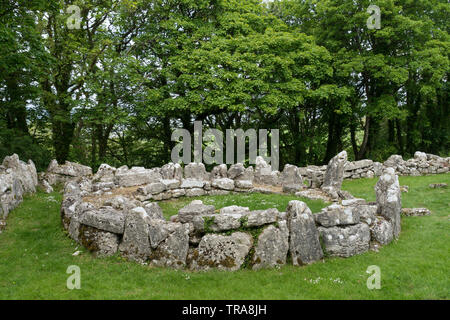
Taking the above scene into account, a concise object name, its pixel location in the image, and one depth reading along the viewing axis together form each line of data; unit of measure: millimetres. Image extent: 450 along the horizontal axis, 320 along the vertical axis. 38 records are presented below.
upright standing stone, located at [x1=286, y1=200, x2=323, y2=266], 9477
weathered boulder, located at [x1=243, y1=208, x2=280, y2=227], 9719
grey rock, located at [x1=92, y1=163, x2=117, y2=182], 19816
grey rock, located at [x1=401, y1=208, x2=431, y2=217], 14133
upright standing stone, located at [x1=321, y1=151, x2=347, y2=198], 18219
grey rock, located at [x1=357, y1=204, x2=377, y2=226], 10867
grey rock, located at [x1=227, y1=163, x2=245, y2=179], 20609
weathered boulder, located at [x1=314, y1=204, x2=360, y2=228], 10172
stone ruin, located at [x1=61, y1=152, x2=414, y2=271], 9461
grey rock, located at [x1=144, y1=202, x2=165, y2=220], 11855
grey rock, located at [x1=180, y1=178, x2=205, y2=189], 18422
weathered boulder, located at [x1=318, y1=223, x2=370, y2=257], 9969
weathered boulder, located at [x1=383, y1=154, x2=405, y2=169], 25755
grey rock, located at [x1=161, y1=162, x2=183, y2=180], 20094
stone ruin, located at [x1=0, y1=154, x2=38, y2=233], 14195
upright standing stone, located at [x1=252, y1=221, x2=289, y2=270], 9312
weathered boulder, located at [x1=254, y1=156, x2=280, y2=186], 20688
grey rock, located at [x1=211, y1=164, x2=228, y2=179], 20797
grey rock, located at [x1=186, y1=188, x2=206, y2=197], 18297
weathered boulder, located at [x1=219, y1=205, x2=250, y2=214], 11061
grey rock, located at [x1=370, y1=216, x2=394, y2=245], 10734
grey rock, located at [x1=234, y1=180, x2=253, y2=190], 18844
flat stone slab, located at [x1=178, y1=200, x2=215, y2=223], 10805
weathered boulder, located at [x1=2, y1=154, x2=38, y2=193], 17906
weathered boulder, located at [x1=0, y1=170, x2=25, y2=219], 14031
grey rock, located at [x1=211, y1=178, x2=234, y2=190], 18844
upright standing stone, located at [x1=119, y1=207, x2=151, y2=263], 9969
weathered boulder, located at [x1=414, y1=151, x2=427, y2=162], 25628
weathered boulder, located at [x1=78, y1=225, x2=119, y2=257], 10305
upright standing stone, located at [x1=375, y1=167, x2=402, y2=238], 11595
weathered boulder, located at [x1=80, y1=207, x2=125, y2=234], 10406
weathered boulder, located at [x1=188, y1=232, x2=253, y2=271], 9307
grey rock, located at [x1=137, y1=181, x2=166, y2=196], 16984
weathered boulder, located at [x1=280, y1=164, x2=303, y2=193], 20047
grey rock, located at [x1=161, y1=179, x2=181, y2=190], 17888
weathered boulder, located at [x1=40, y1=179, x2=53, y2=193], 19594
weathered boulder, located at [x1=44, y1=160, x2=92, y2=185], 21516
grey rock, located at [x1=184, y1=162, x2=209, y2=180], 20812
